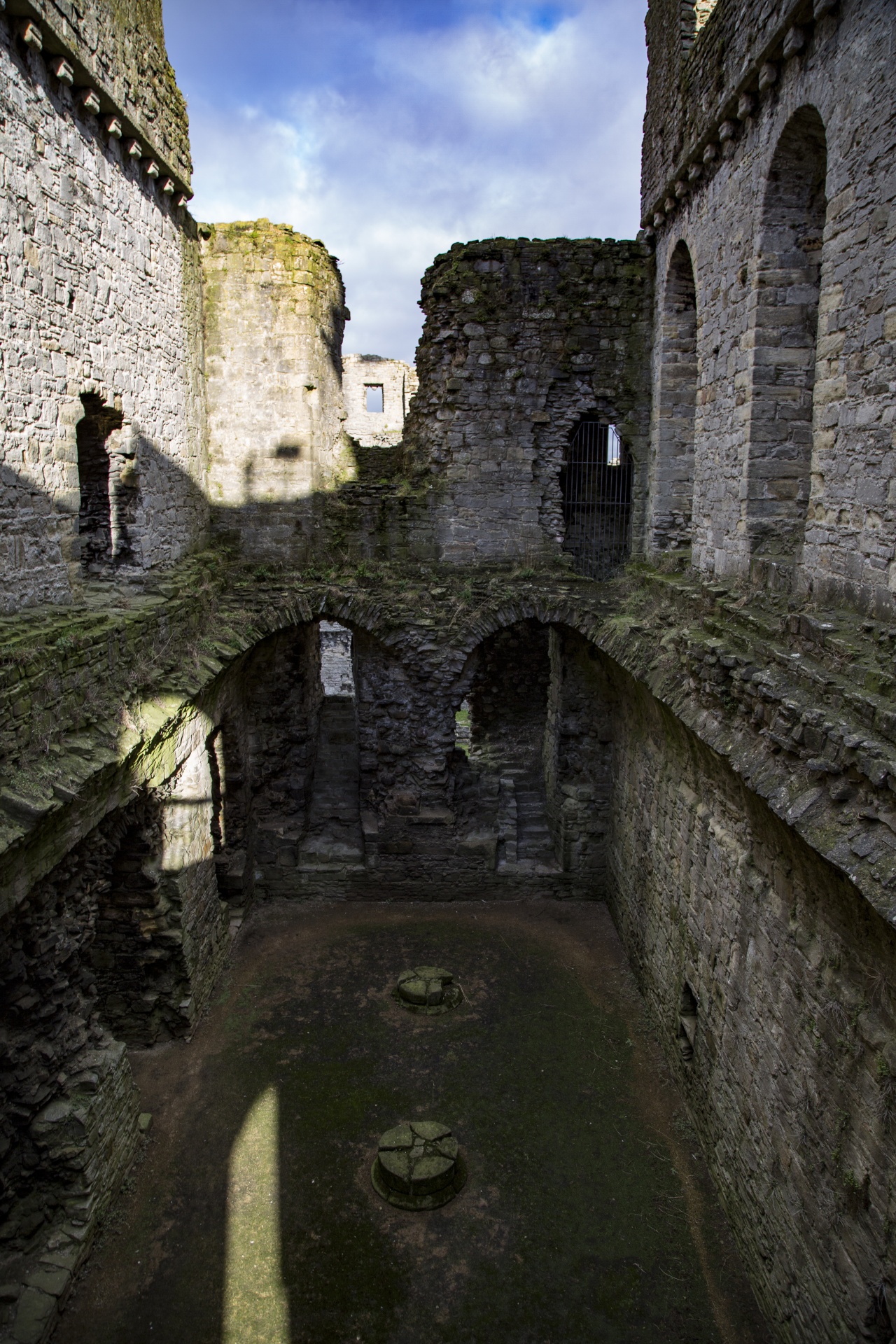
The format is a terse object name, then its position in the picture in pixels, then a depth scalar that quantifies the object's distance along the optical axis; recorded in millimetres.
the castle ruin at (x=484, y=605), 5168
